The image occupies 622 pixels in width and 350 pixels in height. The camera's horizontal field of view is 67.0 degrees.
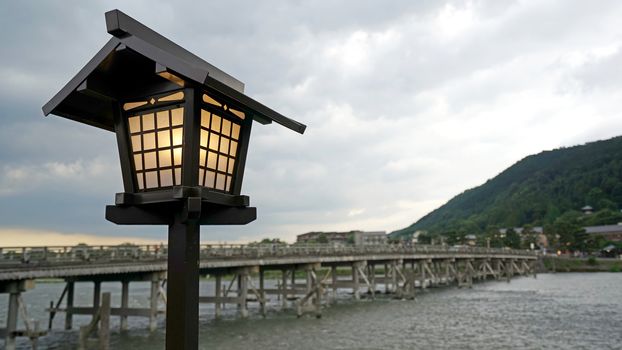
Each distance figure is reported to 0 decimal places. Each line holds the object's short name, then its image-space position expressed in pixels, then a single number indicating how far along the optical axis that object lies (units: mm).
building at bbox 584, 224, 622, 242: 120938
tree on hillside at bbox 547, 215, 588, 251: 104062
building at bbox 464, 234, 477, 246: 119506
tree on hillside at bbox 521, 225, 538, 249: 116044
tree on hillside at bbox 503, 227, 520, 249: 115625
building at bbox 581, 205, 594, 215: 167362
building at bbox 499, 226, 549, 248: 121688
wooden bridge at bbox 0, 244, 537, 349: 18500
